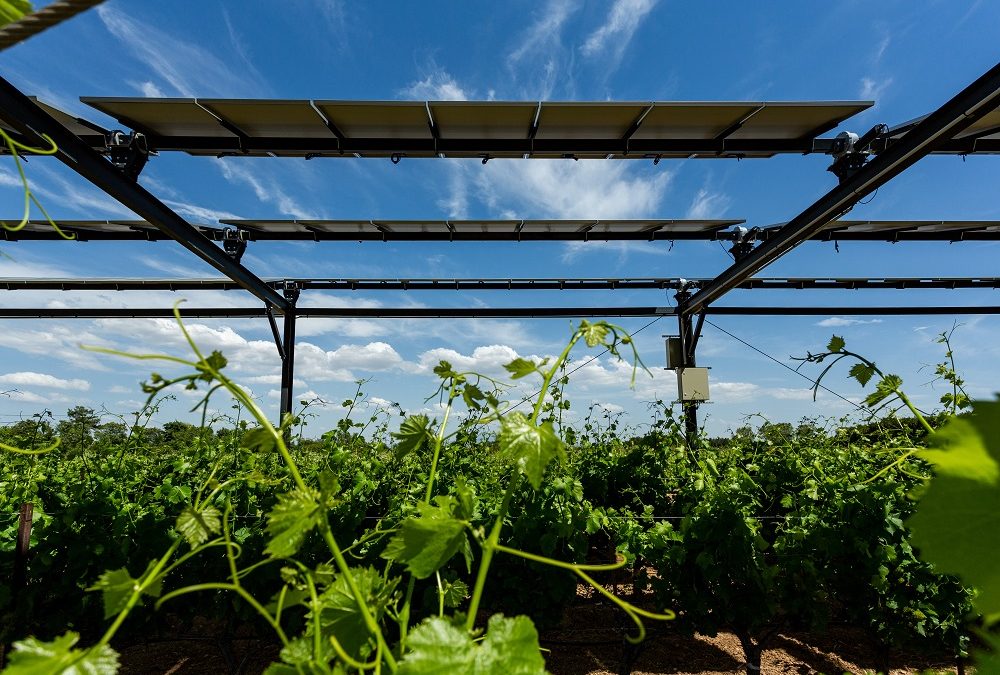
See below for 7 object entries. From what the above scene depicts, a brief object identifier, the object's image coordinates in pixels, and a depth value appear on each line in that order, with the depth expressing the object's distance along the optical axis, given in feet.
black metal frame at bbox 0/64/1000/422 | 11.54
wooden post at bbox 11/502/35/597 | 11.18
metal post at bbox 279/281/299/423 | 25.34
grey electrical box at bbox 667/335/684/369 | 25.76
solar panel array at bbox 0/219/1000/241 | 20.65
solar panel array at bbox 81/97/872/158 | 13.84
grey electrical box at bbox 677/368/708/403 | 24.00
